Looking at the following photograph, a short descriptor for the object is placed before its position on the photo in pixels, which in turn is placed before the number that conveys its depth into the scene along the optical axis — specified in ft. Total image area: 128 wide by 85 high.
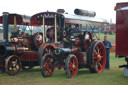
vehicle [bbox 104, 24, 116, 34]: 143.23
